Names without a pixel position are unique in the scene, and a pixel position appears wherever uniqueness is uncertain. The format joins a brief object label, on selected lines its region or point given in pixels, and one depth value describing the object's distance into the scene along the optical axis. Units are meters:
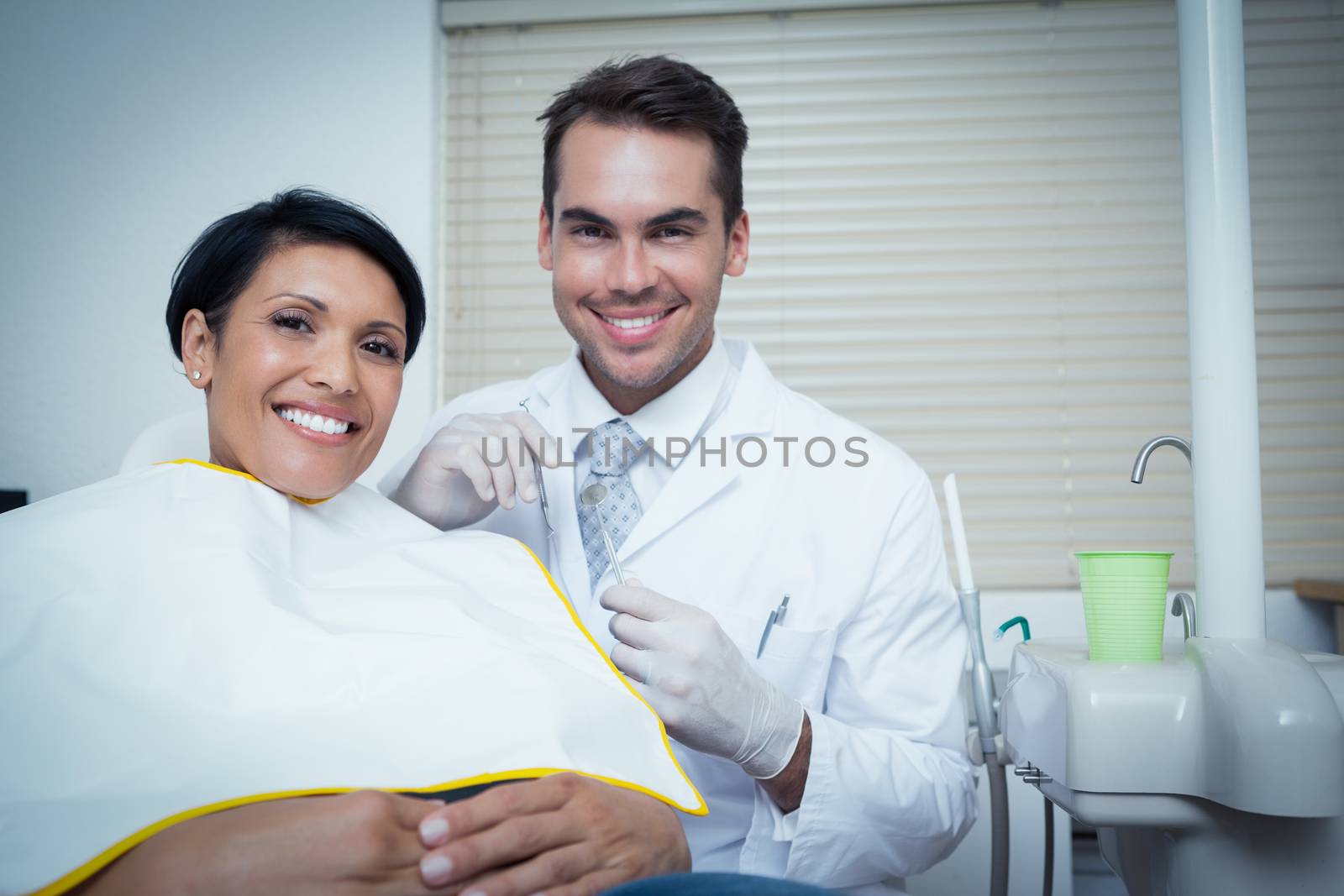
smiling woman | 0.68
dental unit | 0.75
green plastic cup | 0.89
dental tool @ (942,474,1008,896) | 1.22
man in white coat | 1.21
